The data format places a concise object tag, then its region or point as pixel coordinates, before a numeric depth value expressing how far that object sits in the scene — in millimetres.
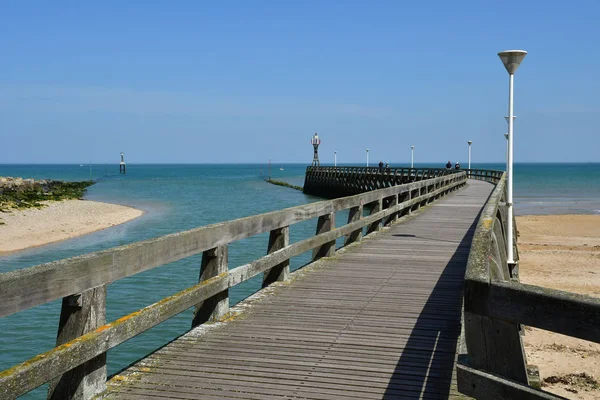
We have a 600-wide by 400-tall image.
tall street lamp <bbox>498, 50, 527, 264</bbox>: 11820
